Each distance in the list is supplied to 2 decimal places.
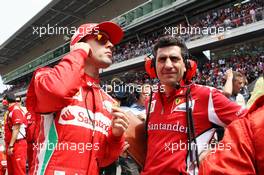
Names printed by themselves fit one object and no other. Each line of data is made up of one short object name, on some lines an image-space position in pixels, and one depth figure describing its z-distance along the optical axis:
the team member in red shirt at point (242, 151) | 0.97
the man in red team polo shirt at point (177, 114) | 1.78
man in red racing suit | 1.53
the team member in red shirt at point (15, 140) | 4.84
